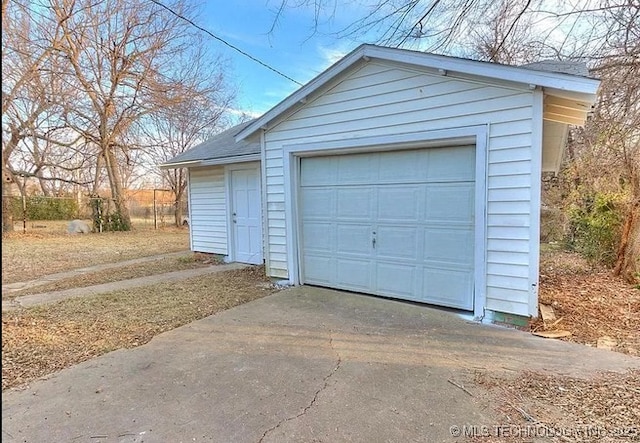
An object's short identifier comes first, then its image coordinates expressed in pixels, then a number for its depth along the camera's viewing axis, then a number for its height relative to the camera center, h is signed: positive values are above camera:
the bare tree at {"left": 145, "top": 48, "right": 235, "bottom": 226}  15.93 +3.92
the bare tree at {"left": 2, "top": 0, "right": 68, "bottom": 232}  11.45 +4.24
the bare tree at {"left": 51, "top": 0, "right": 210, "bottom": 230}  13.39 +5.34
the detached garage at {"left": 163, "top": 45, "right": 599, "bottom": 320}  4.22 +0.37
